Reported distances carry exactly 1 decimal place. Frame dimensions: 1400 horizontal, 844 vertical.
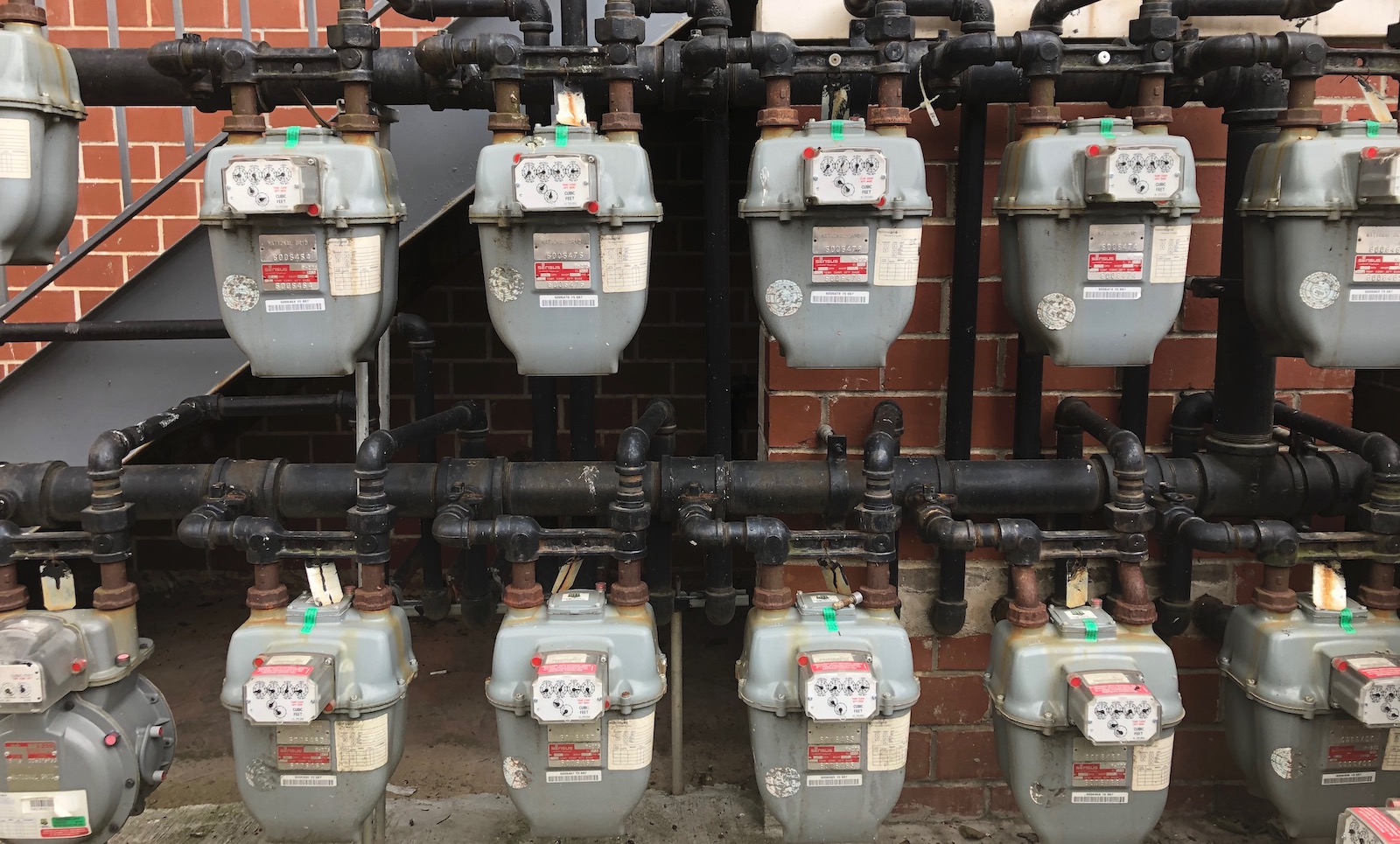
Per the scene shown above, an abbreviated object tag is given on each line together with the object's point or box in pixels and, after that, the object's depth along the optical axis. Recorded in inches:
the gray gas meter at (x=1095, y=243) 61.1
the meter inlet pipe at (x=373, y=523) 67.0
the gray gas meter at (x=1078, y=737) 64.5
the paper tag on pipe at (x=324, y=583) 68.1
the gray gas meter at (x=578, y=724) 64.4
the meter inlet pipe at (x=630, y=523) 66.7
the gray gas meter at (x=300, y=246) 60.2
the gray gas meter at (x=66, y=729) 64.4
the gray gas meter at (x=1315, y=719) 66.3
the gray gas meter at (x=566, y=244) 59.2
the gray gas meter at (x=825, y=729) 64.3
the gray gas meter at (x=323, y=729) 64.8
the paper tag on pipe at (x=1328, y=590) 68.6
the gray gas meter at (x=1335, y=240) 60.6
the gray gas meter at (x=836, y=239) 59.8
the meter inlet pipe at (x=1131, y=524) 67.0
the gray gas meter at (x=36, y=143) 61.3
